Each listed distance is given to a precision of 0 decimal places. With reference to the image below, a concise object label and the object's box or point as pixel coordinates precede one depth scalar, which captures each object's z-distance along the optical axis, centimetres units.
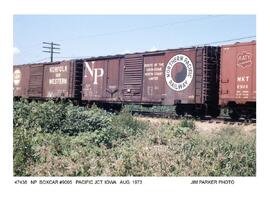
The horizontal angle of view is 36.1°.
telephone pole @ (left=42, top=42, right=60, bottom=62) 5131
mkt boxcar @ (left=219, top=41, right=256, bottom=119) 1513
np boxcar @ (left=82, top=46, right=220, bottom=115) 1702
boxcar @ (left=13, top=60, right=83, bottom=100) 2350
